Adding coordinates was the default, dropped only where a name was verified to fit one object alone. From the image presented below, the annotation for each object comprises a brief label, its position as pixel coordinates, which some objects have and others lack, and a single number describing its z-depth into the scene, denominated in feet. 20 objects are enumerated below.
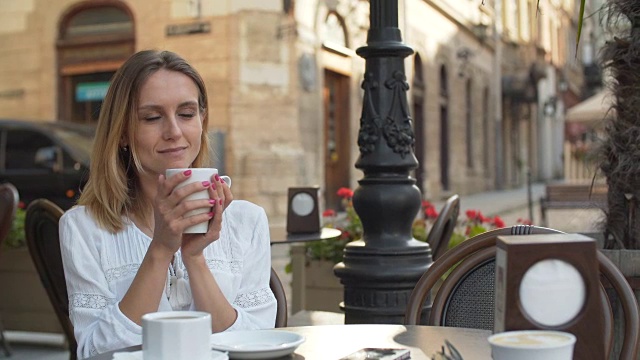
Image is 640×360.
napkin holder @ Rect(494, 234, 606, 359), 4.42
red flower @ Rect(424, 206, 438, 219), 19.35
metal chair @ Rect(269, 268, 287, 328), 8.20
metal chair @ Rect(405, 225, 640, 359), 7.77
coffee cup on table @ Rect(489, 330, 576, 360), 4.17
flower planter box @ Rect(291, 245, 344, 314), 16.75
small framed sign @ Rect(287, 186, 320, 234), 17.08
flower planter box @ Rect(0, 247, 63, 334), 17.85
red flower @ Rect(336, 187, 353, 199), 19.84
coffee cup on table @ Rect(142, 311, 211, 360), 4.81
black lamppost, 12.62
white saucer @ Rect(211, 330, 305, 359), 5.44
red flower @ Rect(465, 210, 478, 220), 18.81
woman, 6.84
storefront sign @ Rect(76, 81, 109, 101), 48.42
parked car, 33.71
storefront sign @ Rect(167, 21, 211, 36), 45.93
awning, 48.23
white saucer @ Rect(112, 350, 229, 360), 5.16
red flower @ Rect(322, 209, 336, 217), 19.83
